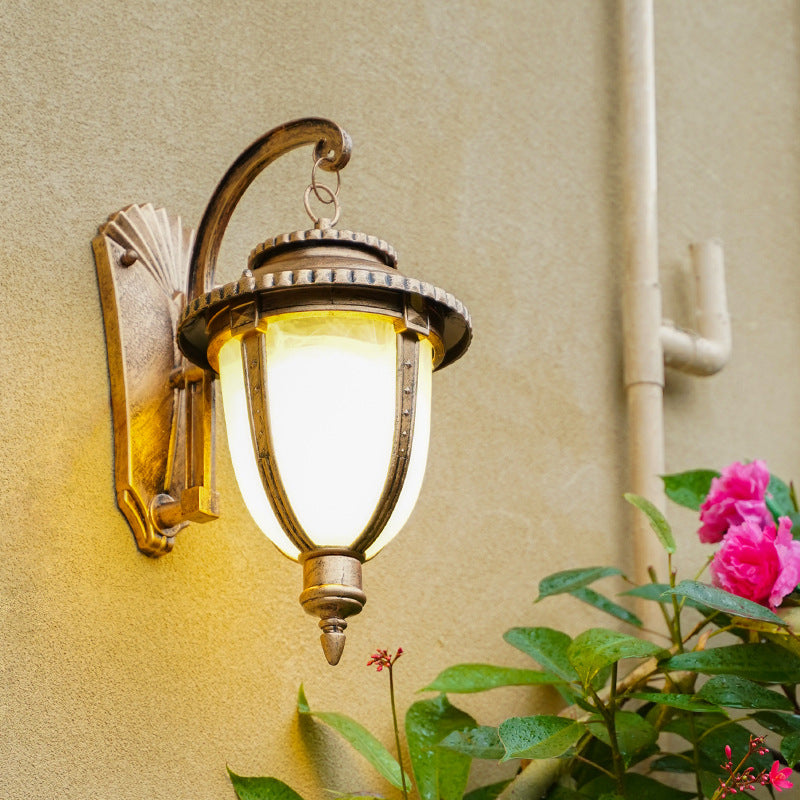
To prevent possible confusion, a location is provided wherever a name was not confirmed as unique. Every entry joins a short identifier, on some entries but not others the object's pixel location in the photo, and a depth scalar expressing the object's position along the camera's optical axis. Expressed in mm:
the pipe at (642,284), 2073
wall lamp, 1544
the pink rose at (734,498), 1844
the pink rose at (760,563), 1736
